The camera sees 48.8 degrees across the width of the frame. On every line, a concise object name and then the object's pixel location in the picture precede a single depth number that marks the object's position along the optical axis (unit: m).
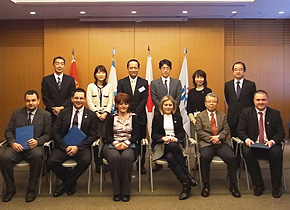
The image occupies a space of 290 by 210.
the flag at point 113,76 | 7.23
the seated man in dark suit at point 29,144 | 3.77
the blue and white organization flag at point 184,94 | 7.05
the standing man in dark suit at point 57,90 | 4.92
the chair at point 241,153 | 4.10
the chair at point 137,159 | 3.98
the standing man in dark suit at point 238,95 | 4.84
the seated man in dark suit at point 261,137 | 3.90
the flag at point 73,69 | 7.36
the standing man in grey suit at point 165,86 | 4.93
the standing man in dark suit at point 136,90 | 4.86
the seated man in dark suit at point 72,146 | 3.91
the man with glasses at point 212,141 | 3.93
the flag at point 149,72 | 7.13
